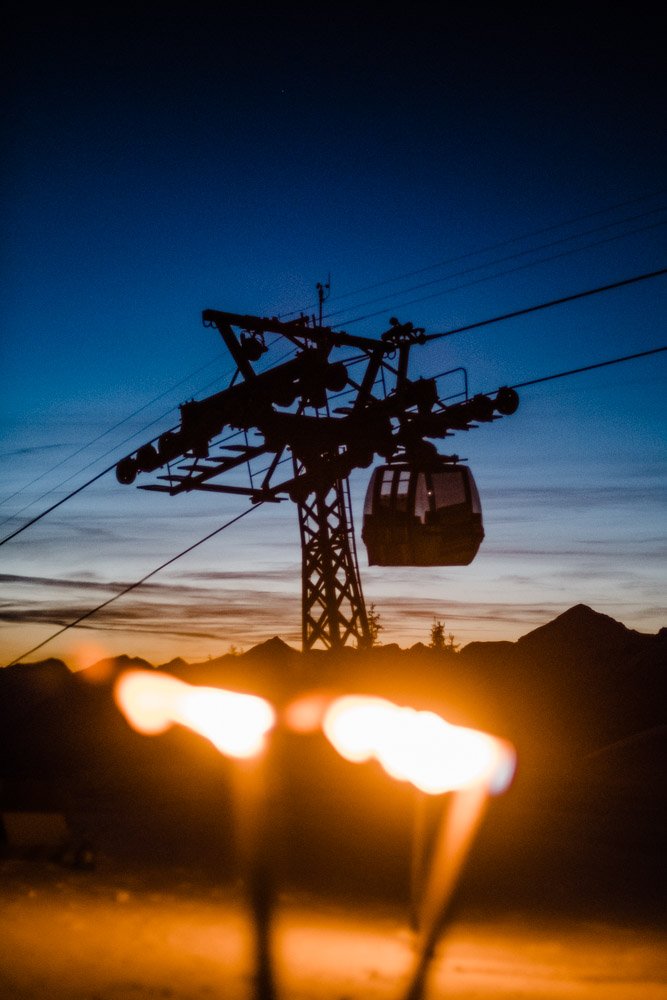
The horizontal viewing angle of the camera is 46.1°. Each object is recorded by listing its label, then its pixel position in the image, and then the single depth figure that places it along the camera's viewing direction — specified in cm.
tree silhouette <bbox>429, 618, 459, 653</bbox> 9562
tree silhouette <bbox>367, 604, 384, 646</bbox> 7998
